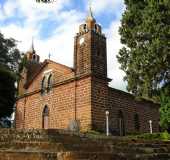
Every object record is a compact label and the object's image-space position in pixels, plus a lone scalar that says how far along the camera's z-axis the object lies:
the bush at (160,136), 11.47
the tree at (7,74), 16.06
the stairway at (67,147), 4.96
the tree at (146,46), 11.33
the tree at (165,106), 12.16
